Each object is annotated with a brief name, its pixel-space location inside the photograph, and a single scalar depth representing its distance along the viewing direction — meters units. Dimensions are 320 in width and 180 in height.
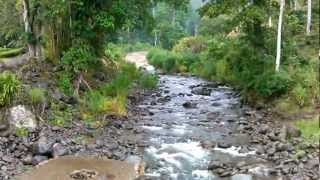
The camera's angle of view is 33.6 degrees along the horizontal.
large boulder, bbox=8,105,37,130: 14.87
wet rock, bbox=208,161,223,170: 12.85
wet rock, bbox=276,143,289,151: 14.00
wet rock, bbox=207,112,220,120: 19.58
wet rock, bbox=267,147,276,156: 13.88
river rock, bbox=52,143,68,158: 13.49
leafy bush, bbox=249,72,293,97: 19.31
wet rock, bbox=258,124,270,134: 16.44
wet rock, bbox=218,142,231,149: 14.94
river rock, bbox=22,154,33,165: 12.78
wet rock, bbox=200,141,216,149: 15.00
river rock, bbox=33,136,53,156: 13.41
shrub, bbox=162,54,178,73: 40.89
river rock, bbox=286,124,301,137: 15.16
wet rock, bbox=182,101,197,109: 22.01
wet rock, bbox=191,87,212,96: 25.72
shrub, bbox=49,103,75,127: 16.03
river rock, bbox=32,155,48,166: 12.81
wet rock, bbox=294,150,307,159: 13.05
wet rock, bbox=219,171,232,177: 12.24
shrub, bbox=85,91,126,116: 17.53
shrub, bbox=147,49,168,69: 42.37
